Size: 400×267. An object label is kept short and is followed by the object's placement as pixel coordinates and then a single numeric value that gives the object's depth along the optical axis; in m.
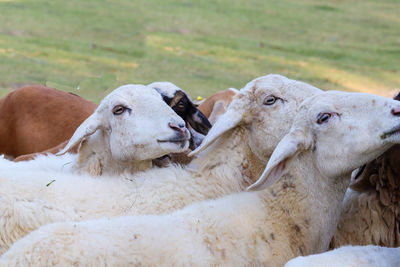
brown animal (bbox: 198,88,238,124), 11.39
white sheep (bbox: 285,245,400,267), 4.96
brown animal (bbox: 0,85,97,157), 9.80
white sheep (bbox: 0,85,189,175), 6.58
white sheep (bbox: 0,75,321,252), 6.04
